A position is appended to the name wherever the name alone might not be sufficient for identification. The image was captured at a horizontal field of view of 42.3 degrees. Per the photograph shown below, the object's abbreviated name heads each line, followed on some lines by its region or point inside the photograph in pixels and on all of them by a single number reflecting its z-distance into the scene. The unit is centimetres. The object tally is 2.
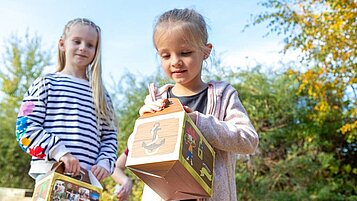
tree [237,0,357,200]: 605
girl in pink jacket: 148
